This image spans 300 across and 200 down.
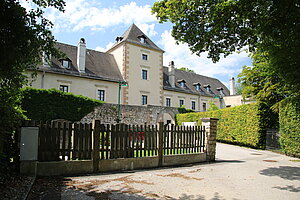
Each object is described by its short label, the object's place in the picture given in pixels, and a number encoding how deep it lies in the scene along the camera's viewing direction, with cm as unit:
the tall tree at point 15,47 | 341
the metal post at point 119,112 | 2148
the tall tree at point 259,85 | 1634
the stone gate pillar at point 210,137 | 902
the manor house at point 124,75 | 2289
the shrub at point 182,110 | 2823
